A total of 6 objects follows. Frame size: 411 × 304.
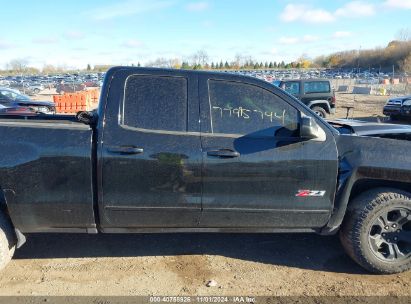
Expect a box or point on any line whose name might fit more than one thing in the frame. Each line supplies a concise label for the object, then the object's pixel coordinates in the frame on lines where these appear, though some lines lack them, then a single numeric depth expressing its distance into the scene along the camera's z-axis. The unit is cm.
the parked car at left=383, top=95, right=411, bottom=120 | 1458
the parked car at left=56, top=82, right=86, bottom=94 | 3422
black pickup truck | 300
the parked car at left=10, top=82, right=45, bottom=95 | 3640
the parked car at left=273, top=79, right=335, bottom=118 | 1584
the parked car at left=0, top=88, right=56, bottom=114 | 1175
